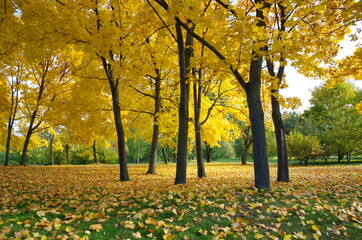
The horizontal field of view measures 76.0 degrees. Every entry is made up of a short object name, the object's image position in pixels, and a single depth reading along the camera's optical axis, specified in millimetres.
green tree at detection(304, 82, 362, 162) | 21844
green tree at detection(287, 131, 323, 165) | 22328
